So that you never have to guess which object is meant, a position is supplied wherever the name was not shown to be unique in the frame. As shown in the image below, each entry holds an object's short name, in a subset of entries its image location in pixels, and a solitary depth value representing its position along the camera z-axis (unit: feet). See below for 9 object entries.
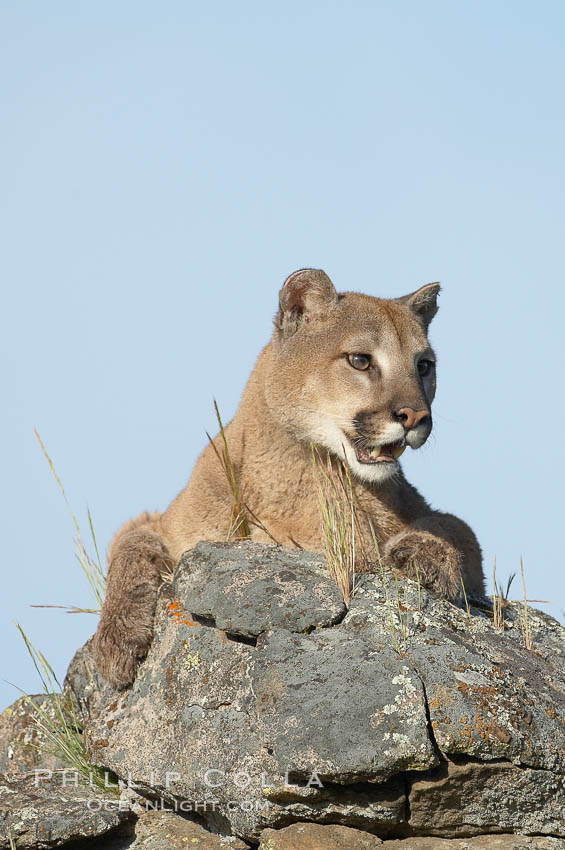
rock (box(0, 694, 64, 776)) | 57.00
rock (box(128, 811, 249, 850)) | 41.19
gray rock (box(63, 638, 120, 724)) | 51.85
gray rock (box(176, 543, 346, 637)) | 41.50
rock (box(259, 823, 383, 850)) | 36.60
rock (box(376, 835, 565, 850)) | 37.24
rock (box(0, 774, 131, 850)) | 41.55
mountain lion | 47.32
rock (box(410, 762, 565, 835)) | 36.76
